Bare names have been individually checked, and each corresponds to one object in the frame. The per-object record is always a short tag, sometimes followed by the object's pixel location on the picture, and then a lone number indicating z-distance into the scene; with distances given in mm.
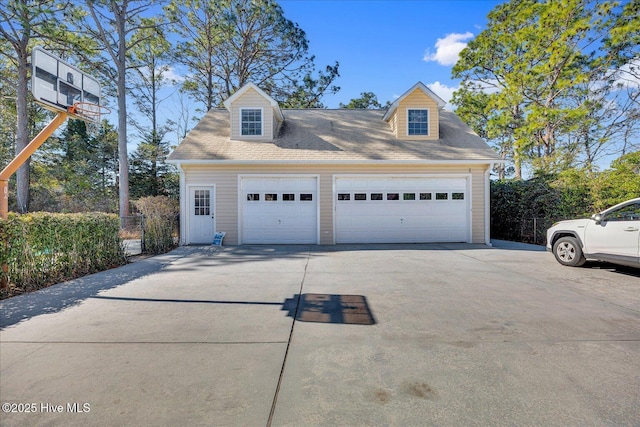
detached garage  10641
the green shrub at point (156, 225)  9258
